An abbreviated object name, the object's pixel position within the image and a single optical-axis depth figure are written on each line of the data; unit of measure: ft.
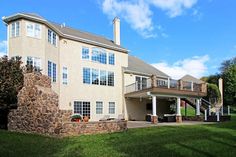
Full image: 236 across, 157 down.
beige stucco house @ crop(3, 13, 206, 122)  49.28
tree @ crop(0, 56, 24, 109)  40.53
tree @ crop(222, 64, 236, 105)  119.94
